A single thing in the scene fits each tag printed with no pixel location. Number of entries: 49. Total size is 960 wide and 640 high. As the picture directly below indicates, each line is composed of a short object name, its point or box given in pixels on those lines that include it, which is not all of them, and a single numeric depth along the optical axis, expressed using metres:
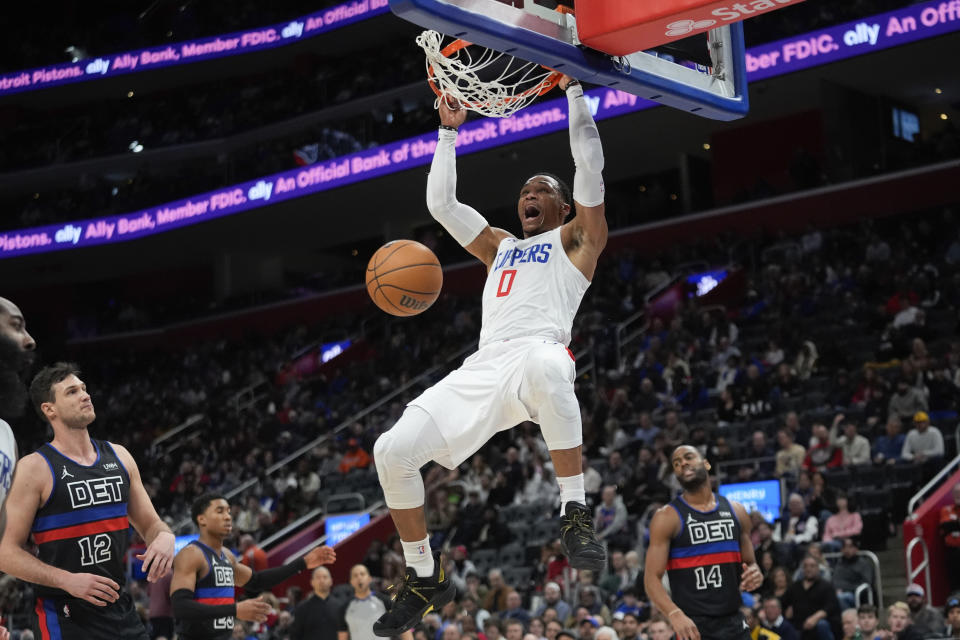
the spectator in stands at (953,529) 10.95
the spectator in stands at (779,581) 10.24
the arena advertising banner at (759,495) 12.42
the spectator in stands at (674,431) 14.26
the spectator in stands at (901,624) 9.05
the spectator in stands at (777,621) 9.57
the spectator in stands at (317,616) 9.64
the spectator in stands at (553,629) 10.52
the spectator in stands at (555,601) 11.74
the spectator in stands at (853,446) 12.52
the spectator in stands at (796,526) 11.43
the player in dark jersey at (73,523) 5.20
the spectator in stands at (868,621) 9.13
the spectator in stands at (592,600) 11.56
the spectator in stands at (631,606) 11.01
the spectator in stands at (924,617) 9.28
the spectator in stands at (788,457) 12.93
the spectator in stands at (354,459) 18.84
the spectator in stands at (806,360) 15.44
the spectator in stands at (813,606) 9.72
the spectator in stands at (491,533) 14.61
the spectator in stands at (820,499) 11.80
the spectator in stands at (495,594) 12.53
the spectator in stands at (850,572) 10.53
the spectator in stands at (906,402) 13.14
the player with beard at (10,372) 3.81
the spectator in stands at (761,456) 13.31
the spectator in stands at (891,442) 12.55
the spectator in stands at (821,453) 12.70
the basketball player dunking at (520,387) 5.21
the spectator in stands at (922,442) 12.12
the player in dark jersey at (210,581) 6.76
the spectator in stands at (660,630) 9.10
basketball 6.13
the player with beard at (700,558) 7.01
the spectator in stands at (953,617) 8.98
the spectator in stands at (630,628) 10.16
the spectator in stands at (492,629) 11.33
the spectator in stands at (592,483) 14.38
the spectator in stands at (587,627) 10.41
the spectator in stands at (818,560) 10.12
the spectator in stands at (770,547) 10.85
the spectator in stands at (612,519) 13.05
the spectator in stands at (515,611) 11.84
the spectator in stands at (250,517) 18.69
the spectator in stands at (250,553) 10.11
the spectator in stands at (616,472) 14.30
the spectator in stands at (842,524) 11.34
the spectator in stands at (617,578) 11.88
